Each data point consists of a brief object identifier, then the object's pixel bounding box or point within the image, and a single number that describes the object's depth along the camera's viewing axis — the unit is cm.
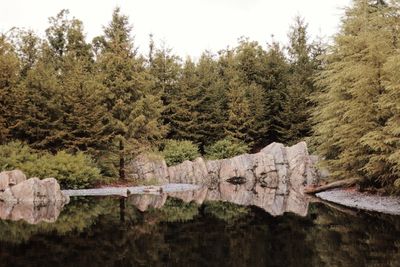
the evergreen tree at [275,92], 4512
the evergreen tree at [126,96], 2967
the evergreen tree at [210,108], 4316
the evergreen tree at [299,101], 4359
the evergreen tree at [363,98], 2061
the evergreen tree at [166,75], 4319
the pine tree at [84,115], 2912
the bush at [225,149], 4066
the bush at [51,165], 2472
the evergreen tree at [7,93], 2778
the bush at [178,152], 3709
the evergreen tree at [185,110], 4197
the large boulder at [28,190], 2166
